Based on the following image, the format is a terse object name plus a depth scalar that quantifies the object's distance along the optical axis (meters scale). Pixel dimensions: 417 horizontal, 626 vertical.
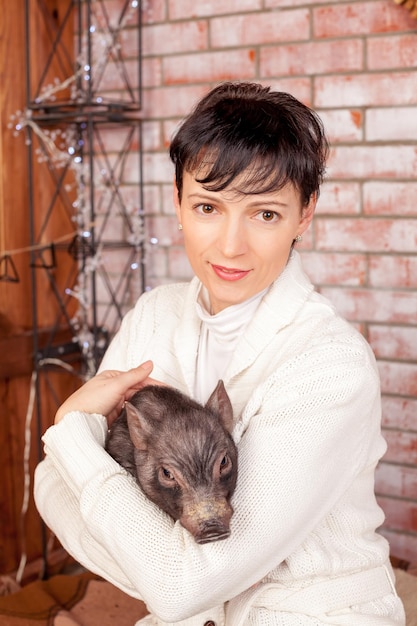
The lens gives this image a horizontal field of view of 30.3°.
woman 1.47
